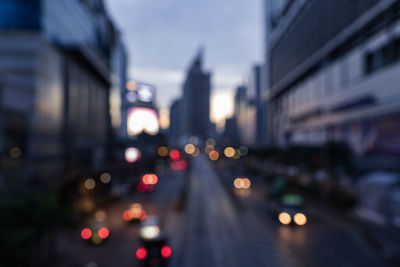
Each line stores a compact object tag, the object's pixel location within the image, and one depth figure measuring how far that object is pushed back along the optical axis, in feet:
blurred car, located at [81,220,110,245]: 59.72
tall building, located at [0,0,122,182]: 75.97
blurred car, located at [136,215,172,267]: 44.88
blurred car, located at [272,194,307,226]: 73.20
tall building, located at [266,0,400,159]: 91.20
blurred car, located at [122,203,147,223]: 77.05
